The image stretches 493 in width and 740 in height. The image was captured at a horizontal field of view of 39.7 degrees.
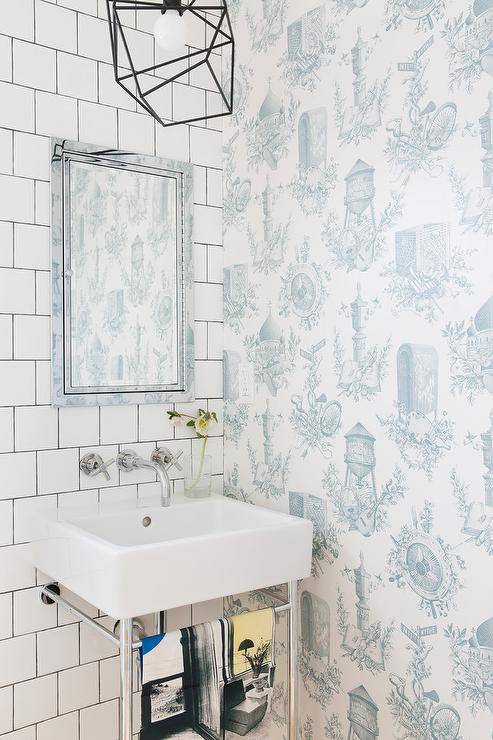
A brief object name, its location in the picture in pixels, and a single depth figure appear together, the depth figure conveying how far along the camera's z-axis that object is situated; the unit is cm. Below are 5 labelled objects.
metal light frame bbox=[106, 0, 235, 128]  102
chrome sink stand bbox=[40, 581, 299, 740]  160
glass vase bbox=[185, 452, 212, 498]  222
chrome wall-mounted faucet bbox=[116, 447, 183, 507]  207
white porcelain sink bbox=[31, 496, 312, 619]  158
